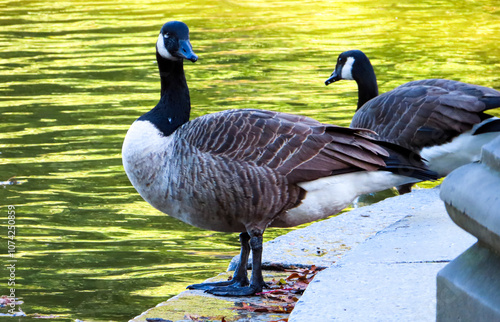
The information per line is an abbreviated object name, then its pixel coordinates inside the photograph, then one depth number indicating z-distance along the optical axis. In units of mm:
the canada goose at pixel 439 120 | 13148
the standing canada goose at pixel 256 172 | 9617
